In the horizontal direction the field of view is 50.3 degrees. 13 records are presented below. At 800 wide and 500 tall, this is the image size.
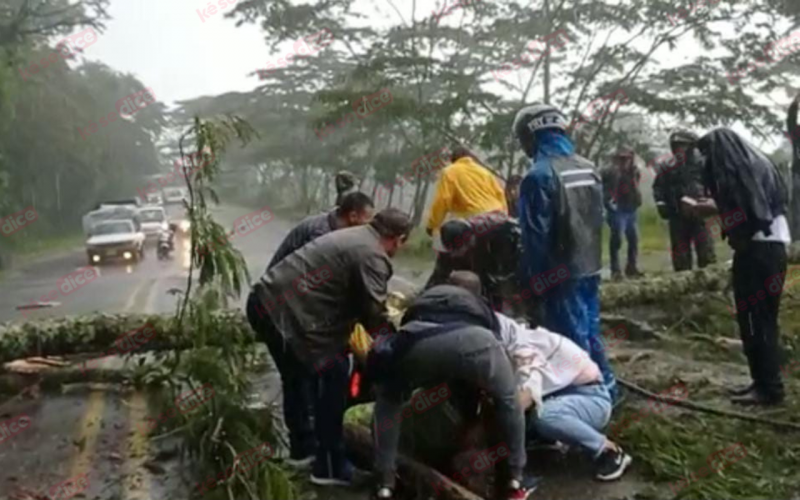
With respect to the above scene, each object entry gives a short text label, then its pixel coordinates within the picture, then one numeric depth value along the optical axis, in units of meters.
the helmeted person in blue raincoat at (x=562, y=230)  5.20
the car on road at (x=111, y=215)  26.80
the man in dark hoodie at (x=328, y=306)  4.55
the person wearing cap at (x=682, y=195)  8.50
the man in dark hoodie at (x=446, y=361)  4.12
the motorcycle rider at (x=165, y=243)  23.86
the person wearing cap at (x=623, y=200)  11.14
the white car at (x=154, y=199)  44.78
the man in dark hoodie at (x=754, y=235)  5.30
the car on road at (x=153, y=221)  29.17
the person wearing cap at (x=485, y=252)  5.65
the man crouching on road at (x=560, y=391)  4.47
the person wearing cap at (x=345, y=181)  6.58
